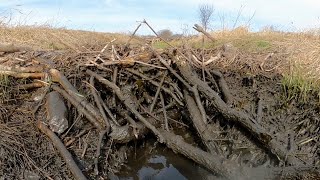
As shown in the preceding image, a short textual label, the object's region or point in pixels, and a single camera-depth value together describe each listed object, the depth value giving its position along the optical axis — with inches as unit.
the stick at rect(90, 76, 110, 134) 117.0
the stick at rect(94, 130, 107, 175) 107.2
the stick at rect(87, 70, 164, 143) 122.2
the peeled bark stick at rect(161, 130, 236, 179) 106.1
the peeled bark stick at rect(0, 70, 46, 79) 126.5
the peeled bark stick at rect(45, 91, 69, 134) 112.7
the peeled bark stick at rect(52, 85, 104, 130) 118.8
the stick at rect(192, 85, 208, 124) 125.7
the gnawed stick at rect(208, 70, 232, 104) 137.7
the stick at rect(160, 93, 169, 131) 125.9
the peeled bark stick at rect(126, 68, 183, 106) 137.6
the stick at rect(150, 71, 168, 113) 136.0
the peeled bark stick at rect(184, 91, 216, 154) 117.8
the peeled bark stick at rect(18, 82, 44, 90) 126.0
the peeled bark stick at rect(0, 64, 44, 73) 126.3
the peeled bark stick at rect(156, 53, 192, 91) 135.1
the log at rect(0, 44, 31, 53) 136.6
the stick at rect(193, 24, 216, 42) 184.0
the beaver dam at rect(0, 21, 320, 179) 109.9
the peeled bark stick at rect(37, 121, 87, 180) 95.9
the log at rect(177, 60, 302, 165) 114.0
